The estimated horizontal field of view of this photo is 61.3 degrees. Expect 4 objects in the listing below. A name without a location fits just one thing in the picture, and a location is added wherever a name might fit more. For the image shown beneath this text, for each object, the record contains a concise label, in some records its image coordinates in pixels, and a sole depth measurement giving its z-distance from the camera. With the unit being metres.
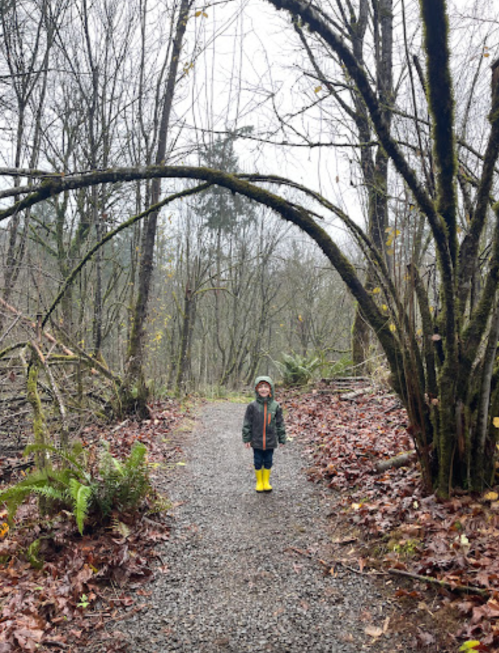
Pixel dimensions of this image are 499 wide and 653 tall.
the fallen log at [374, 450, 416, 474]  4.77
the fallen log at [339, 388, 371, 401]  9.71
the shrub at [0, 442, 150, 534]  3.83
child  5.40
